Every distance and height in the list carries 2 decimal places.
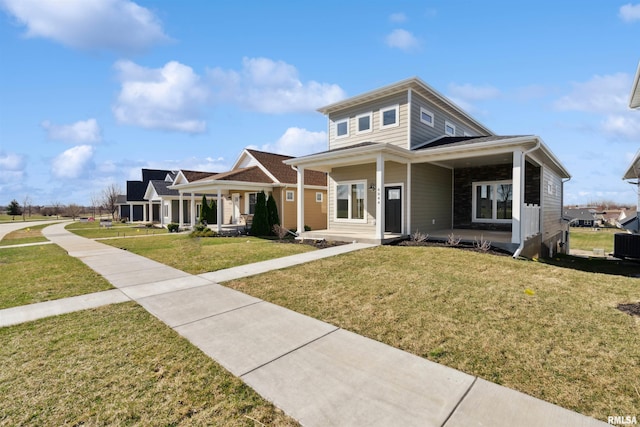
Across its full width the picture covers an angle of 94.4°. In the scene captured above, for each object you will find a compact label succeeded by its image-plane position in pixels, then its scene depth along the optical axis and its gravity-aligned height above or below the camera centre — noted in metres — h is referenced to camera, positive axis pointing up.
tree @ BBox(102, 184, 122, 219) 46.44 +1.45
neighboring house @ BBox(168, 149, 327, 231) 18.31 +1.25
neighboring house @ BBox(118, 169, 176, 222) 37.38 +1.27
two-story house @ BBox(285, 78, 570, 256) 10.96 +1.40
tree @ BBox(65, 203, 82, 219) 51.56 -0.69
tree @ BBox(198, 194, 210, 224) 23.75 -0.36
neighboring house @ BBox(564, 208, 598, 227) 56.41 -2.40
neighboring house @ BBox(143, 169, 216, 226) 26.14 +0.93
